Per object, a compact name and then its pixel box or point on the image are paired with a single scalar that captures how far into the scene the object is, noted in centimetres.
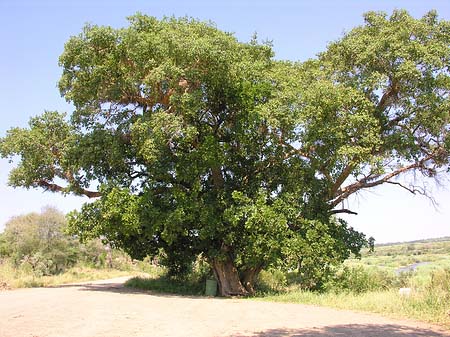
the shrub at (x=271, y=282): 2097
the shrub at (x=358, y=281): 1811
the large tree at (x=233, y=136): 1759
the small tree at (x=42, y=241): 3719
